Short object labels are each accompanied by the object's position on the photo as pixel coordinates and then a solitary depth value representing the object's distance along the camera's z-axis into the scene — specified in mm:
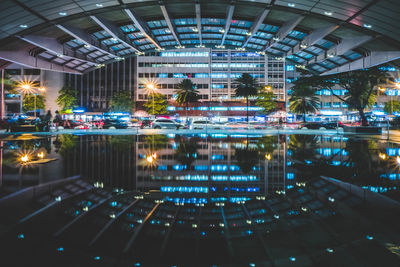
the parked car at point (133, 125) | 37962
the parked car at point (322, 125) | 34062
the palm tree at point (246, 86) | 60344
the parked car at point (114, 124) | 33281
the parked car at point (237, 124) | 34369
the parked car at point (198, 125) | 32781
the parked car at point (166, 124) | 33312
